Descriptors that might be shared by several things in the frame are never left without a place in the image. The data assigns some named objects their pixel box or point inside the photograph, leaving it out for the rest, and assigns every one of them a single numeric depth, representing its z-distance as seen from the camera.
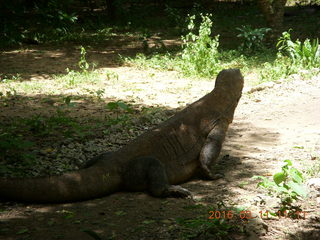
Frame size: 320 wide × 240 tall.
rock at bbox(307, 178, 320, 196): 4.16
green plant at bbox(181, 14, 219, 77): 9.41
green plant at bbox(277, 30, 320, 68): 9.39
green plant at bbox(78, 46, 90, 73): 9.18
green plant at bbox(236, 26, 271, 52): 11.39
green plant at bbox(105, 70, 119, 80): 9.30
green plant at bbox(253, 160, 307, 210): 3.75
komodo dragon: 3.81
